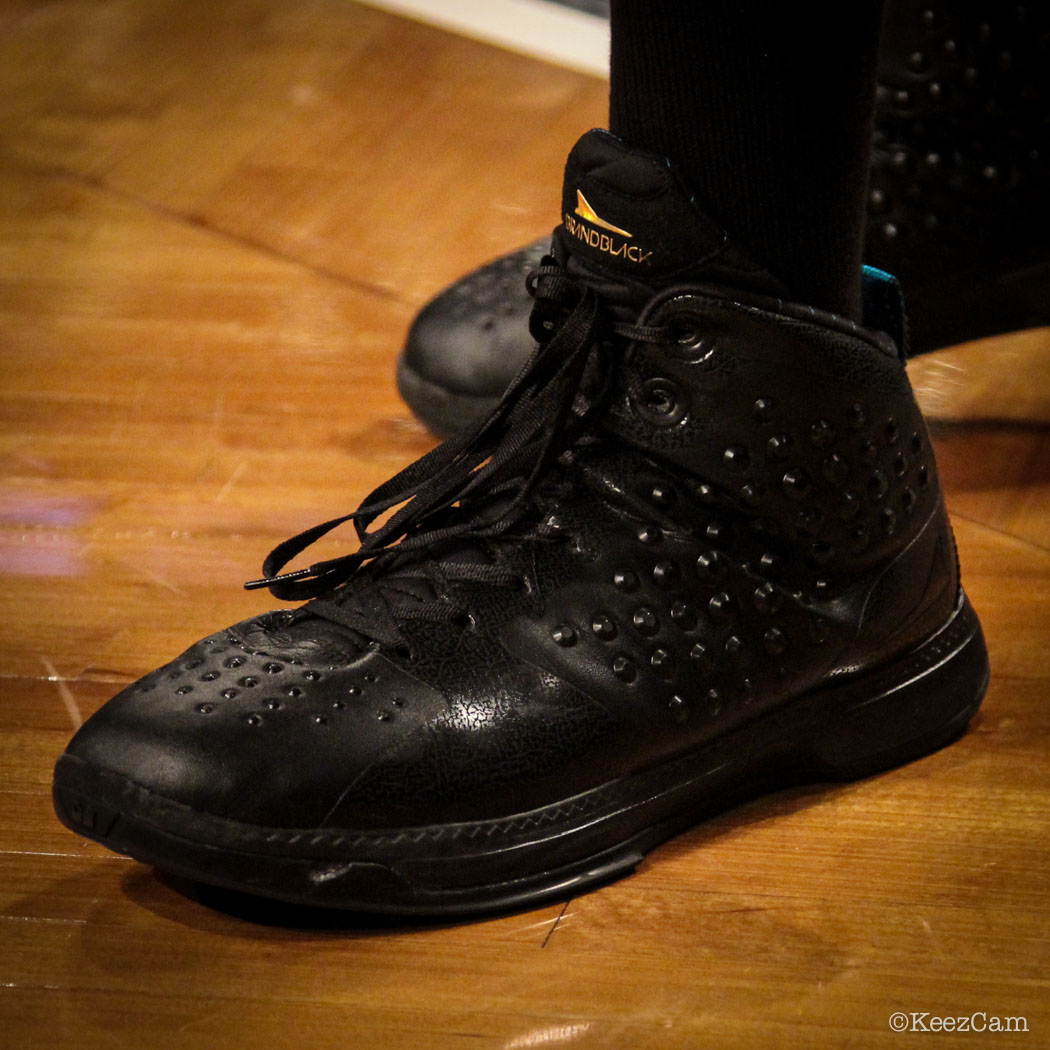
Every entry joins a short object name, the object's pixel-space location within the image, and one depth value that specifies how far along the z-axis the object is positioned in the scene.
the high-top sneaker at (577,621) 1.21
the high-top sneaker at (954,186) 1.46
